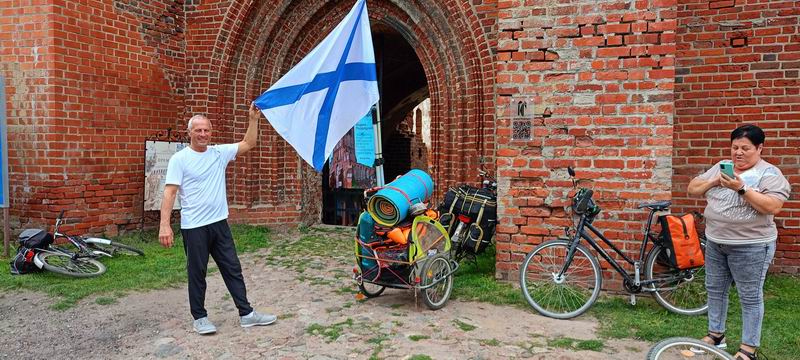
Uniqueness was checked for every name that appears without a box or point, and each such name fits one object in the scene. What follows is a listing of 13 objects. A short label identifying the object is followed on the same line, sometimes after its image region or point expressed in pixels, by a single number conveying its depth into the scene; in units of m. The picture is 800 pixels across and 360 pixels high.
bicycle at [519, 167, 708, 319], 4.62
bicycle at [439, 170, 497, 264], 5.64
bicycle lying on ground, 5.88
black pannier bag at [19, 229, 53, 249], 6.03
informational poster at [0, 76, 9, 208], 6.50
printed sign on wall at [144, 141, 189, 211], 8.08
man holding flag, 4.15
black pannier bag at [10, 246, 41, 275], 5.92
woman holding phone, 3.29
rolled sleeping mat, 4.66
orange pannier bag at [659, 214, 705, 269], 4.45
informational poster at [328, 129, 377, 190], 9.78
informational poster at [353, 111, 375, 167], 9.66
